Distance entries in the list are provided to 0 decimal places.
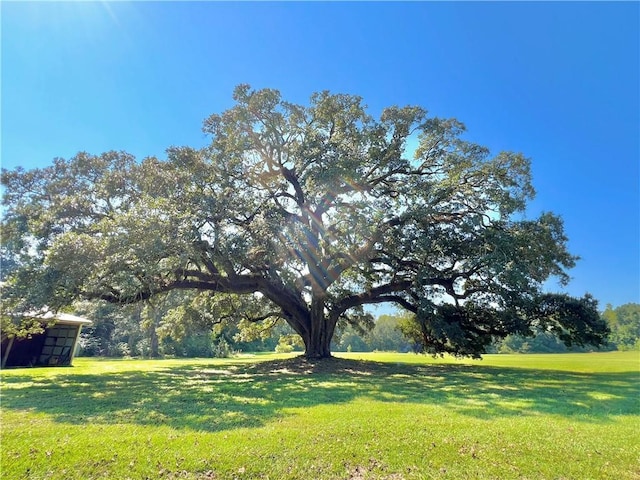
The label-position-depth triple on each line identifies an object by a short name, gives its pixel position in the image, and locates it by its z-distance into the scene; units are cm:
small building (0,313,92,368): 1779
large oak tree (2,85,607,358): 1394
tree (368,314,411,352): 6525
